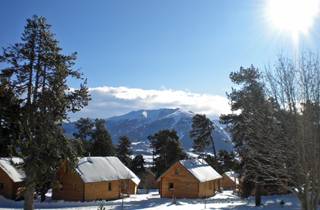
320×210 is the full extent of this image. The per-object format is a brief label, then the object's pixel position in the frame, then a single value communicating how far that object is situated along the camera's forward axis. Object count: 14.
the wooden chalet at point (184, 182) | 55.34
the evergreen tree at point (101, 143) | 77.56
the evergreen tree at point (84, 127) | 89.15
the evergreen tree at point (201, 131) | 76.31
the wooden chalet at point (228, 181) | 93.81
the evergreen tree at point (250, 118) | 16.30
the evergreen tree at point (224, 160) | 78.62
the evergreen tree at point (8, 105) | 30.79
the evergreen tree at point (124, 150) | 85.38
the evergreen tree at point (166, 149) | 75.69
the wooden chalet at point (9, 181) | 50.06
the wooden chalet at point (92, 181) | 49.81
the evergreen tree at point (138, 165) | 85.32
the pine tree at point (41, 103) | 29.97
